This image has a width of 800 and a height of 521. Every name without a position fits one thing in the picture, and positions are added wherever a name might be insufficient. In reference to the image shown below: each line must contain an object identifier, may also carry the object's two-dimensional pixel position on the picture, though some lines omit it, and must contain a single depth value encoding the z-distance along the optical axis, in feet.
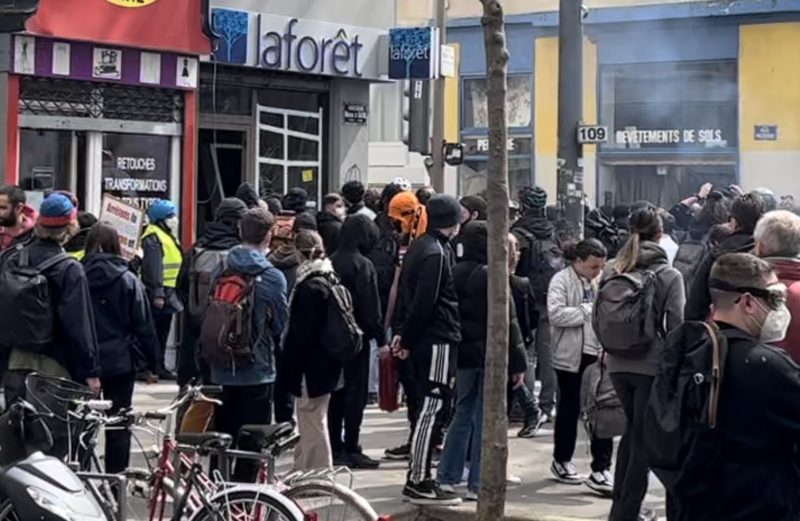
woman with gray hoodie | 25.13
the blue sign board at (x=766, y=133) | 94.73
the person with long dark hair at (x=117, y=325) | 26.96
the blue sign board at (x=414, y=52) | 54.39
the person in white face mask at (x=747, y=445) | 15.16
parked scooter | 18.22
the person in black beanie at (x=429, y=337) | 28.53
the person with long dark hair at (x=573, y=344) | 30.78
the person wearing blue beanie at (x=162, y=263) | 42.42
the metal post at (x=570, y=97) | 50.26
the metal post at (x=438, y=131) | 77.00
